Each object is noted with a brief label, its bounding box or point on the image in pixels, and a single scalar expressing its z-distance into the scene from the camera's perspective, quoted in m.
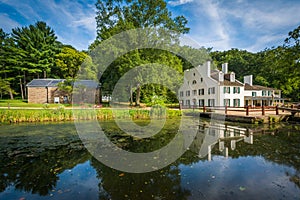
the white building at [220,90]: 25.44
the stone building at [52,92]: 27.20
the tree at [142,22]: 21.44
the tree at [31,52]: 33.16
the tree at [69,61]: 35.39
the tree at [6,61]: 32.53
